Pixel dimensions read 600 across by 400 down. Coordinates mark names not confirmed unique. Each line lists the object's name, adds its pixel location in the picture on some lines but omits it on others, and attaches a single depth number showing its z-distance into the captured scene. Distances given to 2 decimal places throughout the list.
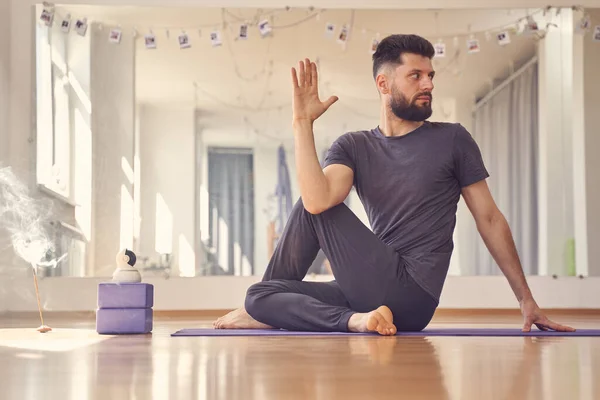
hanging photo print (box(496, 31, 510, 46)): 5.80
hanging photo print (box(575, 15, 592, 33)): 5.79
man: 2.56
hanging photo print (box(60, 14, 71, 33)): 5.66
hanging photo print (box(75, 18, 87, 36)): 5.66
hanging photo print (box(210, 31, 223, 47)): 5.73
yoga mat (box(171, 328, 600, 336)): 2.60
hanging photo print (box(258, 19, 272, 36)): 5.71
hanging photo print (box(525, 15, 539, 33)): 5.81
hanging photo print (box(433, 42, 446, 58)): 5.80
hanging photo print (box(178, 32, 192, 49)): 5.73
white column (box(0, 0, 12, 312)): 5.42
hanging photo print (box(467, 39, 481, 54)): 5.82
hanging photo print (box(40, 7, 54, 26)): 5.64
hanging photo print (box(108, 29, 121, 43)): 5.68
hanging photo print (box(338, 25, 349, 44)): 5.77
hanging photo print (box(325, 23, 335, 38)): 5.77
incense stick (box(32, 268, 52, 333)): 3.14
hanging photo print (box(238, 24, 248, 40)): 5.74
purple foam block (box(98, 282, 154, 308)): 2.86
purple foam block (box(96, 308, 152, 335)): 2.90
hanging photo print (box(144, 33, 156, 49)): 5.73
